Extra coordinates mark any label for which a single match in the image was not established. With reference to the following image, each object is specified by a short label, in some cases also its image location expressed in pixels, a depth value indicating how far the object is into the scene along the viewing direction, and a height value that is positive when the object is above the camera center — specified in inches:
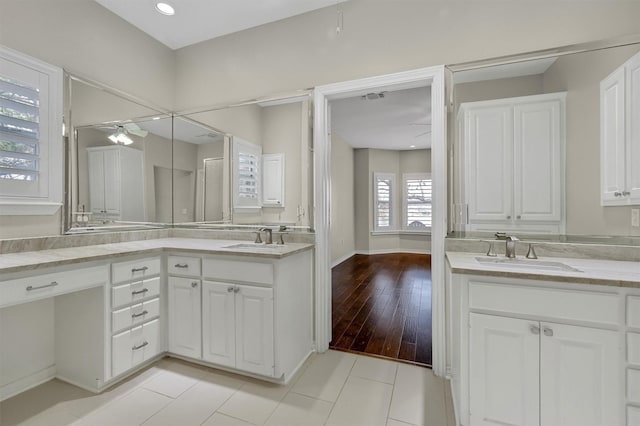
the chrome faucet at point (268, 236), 88.8 -7.6
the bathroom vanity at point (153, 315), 67.5 -26.9
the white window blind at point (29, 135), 66.5 +20.0
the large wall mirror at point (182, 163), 83.7 +17.6
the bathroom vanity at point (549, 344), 44.1 -22.8
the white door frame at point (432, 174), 76.0 +8.1
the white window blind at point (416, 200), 282.0 +12.7
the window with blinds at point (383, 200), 280.5 +12.9
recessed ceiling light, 88.6 +66.7
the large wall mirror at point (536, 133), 63.6 +19.8
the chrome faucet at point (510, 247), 64.6 -8.1
